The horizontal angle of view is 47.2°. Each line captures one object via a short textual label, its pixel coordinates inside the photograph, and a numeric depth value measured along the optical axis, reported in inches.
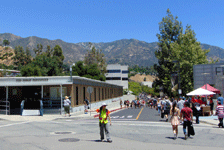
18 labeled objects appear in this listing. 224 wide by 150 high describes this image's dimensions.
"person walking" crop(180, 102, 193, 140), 442.0
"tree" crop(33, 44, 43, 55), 3643.9
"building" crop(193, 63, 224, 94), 1455.5
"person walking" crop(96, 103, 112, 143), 408.2
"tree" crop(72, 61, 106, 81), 2947.8
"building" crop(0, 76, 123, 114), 1016.9
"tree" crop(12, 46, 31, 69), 4060.0
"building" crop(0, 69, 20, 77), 2368.4
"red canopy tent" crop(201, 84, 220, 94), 1074.7
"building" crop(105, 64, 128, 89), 5068.9
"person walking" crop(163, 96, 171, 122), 735.7
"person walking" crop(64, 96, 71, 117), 893.9
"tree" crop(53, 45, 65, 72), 3565.5
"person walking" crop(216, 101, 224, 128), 583.6
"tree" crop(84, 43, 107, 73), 3513.8
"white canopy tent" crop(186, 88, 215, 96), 938.1
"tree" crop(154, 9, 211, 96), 1918.1
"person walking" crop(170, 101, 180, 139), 442.9
